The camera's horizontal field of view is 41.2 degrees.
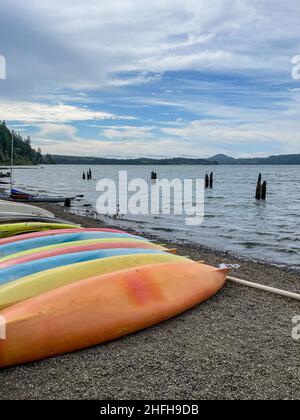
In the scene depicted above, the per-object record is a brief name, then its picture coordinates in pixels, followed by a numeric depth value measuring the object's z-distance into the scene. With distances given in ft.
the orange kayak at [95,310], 11.19
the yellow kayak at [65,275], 12.89
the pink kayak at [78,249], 16.71
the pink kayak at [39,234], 21.07
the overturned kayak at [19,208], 37.47
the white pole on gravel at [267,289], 16.66
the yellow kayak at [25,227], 25.25
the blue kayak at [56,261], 15.07
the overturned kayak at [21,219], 30.63
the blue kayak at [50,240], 19.53
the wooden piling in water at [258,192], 94.27
